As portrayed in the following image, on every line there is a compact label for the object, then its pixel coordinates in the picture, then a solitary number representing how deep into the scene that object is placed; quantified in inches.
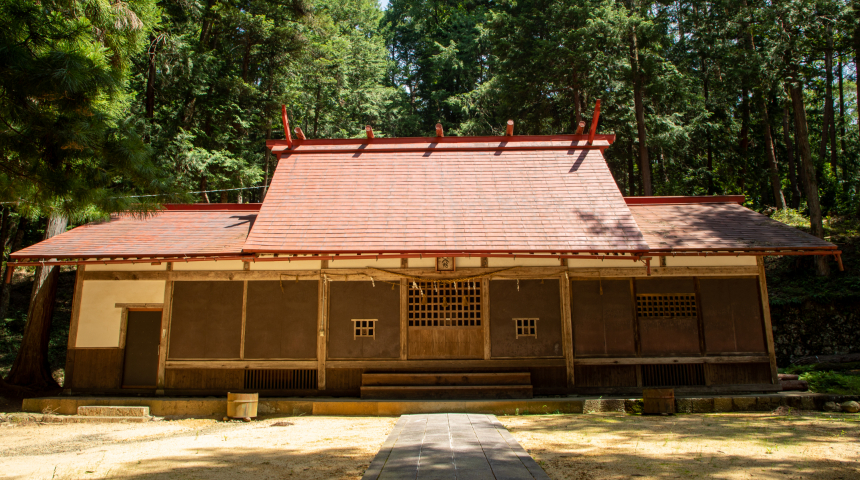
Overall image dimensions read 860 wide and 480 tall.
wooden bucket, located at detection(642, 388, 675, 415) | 307.1
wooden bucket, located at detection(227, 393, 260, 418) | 311.7
